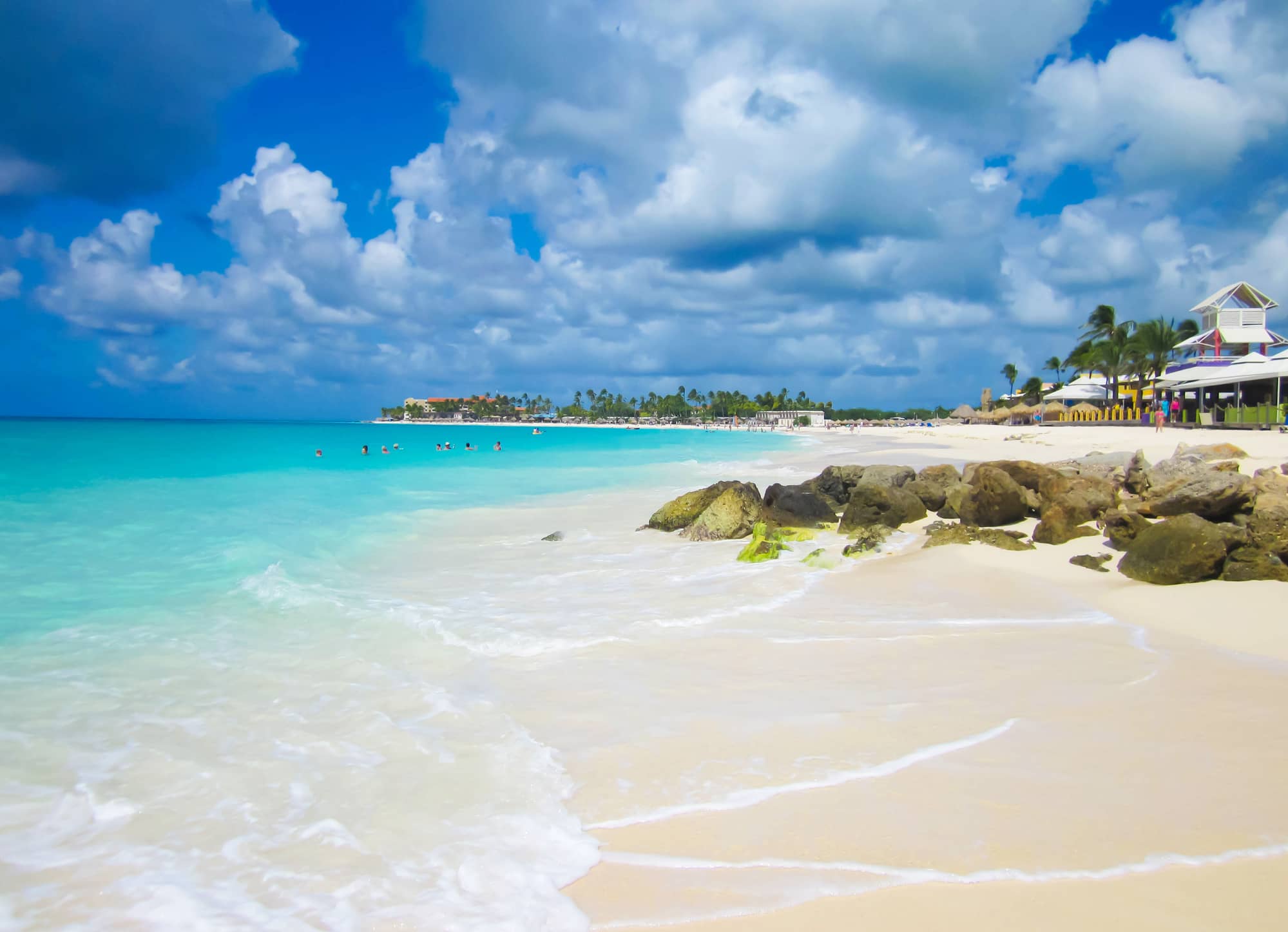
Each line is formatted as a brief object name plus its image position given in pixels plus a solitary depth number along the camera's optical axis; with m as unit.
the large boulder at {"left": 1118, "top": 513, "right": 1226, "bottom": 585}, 6.97
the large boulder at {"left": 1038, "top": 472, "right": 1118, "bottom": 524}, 9.66
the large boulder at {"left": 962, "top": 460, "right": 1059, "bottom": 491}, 11.50
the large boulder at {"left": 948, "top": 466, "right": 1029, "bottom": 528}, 10.62
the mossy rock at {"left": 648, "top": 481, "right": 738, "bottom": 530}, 12.54
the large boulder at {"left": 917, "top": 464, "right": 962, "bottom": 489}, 13.69
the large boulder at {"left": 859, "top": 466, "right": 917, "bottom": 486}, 14.05
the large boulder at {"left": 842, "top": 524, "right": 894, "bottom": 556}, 9.73
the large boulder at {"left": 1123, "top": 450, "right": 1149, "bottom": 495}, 11.49
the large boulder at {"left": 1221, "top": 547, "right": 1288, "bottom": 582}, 6.85
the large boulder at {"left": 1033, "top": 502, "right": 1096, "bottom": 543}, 9.38
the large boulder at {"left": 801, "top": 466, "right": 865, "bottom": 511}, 14.69
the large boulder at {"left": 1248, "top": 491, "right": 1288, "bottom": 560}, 7.09
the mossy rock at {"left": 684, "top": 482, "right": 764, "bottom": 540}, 11.48
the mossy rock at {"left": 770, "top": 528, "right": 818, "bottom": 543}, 10.90
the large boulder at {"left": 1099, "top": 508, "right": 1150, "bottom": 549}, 8.41
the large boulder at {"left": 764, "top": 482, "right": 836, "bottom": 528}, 12.12
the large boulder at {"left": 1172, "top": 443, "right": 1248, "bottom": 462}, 14.48
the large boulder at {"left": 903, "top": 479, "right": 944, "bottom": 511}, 12.62
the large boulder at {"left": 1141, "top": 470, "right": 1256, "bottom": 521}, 8.41
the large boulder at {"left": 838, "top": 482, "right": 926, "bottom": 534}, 11.53
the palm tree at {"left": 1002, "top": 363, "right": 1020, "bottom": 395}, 109.88
